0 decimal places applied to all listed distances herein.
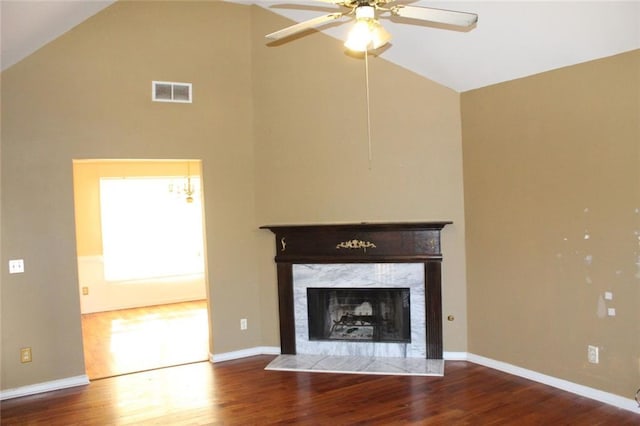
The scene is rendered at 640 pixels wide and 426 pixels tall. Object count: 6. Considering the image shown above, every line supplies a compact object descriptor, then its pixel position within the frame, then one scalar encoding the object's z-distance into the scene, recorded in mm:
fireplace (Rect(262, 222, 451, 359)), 4477
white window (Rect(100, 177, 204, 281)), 7367
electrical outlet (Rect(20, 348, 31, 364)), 3965
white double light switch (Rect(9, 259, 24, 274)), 3938
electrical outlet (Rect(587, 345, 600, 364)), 3545
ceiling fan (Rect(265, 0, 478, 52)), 2465
